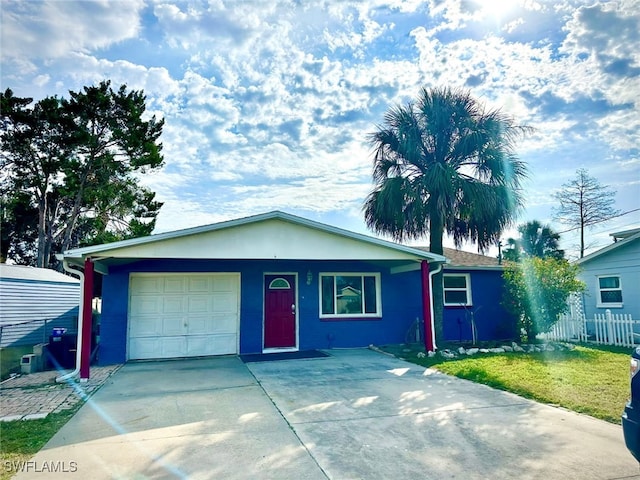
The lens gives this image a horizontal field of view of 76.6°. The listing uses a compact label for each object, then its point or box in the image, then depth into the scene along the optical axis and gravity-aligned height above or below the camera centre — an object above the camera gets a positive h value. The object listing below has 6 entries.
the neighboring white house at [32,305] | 10.80 -0.15
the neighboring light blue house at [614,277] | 13.58 +0.43
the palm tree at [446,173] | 11.36 +3.40
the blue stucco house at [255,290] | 9.16 +0.17
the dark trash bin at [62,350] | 9.91 -1.23
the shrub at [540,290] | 12.19 +0.01
